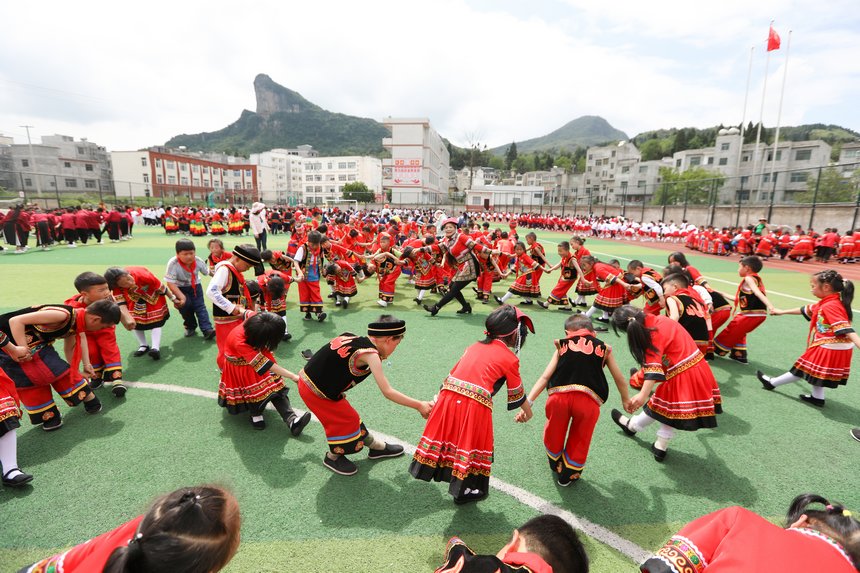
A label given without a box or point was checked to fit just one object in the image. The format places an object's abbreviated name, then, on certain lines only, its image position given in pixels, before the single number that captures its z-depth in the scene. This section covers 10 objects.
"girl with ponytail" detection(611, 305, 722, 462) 3.27
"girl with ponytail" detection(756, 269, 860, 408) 4.35
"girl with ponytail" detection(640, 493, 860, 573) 1.28
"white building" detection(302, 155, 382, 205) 90.44
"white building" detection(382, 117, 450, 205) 63.94
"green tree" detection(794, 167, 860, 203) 19.77
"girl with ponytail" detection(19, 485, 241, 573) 1.12
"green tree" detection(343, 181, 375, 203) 51.94
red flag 29.80
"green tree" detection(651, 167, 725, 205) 28.09
